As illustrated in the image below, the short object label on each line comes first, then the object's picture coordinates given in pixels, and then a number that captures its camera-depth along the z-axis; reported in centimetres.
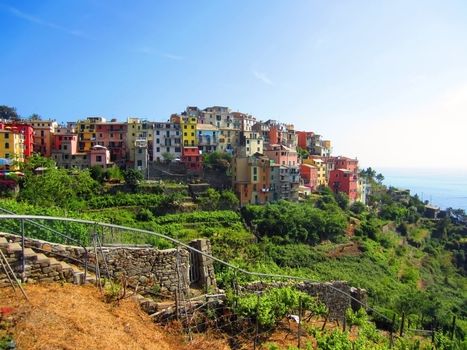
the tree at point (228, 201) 4681
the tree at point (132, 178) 4541
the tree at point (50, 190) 2450
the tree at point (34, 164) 3559
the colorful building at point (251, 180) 5081
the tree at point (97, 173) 4601
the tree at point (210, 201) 4538
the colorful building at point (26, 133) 4824
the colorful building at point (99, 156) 5022
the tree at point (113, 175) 4692
